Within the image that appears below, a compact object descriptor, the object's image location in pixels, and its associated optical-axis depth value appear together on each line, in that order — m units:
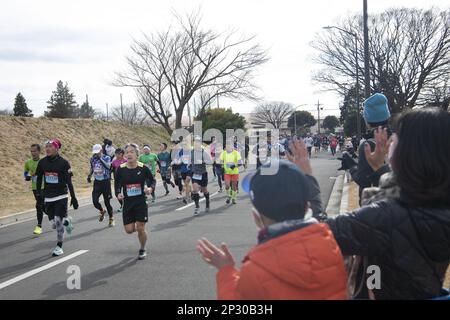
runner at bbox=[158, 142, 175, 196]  15.51
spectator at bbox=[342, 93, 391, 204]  3.60
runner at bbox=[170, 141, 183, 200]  14.36
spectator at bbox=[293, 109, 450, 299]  1.93
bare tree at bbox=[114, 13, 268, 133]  33.72
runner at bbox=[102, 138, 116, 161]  14.17
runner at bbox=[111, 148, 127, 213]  12.57
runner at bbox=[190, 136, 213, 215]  11.62
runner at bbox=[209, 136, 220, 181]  17.41
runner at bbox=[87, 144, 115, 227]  10.80
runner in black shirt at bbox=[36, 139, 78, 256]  7.74
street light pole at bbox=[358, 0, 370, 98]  15.38
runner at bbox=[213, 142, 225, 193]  16.30
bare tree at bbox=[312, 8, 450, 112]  30.52
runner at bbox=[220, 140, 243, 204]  13.33
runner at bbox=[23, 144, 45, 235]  9.72
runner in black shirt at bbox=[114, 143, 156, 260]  7.25
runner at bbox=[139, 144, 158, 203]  14.16
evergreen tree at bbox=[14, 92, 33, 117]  41.04
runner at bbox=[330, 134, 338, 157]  36.38
